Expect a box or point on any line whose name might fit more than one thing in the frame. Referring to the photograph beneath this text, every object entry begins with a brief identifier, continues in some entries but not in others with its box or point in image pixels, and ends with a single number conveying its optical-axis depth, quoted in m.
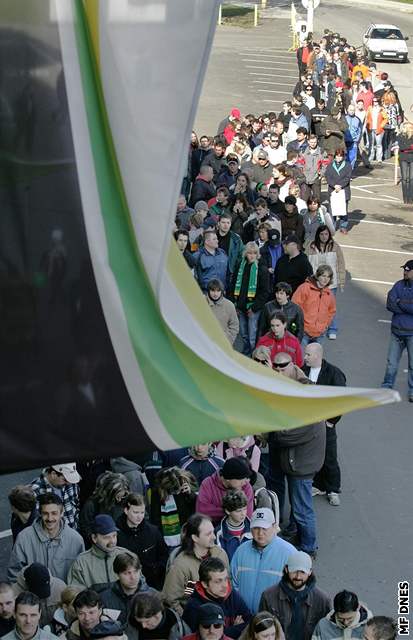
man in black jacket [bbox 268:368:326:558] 11.23
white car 44.28
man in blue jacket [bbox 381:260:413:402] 14.97
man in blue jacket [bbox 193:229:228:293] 16.03
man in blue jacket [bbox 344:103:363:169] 26.47
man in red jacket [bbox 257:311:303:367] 13.34
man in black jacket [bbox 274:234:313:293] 16.38
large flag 4.67
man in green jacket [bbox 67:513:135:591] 9.02
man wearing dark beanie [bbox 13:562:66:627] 8.75
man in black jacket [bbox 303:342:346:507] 12.17
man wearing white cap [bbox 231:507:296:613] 9.29
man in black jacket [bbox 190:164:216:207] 20.27
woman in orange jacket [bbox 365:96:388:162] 29.00
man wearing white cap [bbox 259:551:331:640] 8.74
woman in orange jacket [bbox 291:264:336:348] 15.38
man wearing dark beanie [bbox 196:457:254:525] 10.08
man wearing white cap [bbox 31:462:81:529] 10.10
